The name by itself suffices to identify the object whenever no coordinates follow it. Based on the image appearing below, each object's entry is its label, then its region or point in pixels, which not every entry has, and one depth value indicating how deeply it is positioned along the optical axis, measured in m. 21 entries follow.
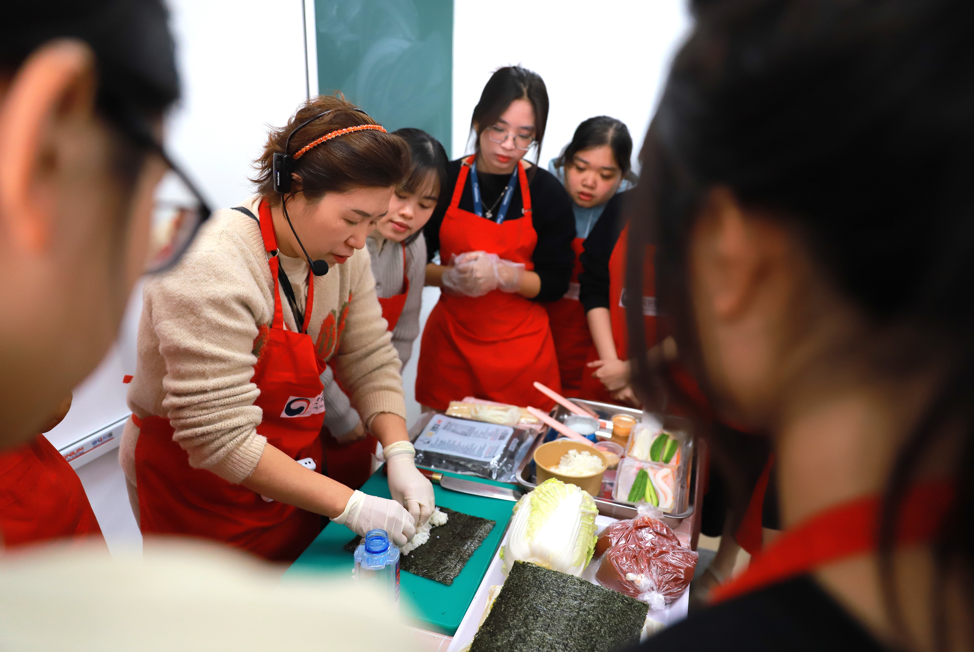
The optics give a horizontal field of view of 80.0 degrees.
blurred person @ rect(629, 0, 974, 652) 0.33
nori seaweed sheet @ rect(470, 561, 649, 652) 1.08
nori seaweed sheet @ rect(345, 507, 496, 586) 1.40
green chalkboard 3.07
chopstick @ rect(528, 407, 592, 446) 1.93
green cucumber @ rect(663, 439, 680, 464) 1.92
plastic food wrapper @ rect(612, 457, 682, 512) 1.70
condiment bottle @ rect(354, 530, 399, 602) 1.22
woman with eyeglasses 2.75
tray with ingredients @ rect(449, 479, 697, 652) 1.10
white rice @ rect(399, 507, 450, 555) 1.49
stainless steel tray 1.62
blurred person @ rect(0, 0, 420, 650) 0.35
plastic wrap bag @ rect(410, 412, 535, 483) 1.79
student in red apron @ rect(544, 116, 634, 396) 2.82
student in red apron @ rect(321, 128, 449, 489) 2.12
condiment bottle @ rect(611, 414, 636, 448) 2.07
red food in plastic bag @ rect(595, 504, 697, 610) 1.32
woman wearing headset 1.39
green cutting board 1.29
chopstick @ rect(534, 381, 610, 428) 2.17
